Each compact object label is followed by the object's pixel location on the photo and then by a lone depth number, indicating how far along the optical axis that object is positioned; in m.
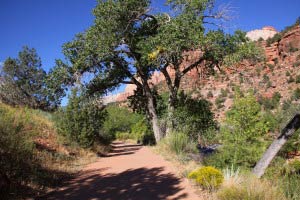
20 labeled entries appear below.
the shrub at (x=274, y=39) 51.83
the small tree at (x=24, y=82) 19.41
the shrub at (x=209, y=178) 5.31
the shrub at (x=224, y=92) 41.36
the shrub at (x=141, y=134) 20.20
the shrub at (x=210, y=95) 43.03
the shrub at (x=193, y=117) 12.86
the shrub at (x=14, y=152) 6.05
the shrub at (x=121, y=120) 37.03
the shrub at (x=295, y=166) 9.25
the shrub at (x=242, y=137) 8.23
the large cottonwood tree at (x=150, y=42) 11.22
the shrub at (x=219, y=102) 38.69
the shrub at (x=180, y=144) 10.17
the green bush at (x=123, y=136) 32.02
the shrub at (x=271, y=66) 43.78
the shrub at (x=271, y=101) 33.10
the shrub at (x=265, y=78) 40.03
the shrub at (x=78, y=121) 12.00
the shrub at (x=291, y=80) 37.08
